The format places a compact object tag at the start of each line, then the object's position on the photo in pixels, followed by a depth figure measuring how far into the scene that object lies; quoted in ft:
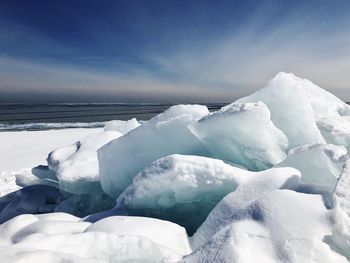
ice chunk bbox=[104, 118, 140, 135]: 19.83
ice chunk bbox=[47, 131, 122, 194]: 12.87
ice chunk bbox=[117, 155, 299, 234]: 9.16
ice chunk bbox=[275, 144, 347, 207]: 8.77
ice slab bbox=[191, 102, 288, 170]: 10.45
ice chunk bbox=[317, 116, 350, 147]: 12.09
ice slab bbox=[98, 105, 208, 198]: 12.05
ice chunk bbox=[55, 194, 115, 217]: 13.17
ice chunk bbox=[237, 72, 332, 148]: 12.01
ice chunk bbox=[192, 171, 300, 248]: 7.99
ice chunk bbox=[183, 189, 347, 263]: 5.44
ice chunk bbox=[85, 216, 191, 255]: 7.86
